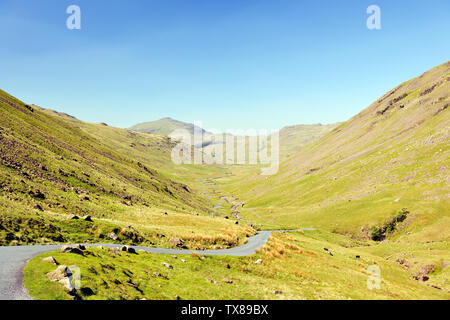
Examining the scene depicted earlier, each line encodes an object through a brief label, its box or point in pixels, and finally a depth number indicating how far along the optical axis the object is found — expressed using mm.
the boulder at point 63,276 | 19734
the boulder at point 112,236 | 43178
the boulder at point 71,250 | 28750
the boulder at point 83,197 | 62319
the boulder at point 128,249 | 36156
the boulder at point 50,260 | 23995
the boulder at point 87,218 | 45562
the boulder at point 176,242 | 46988
